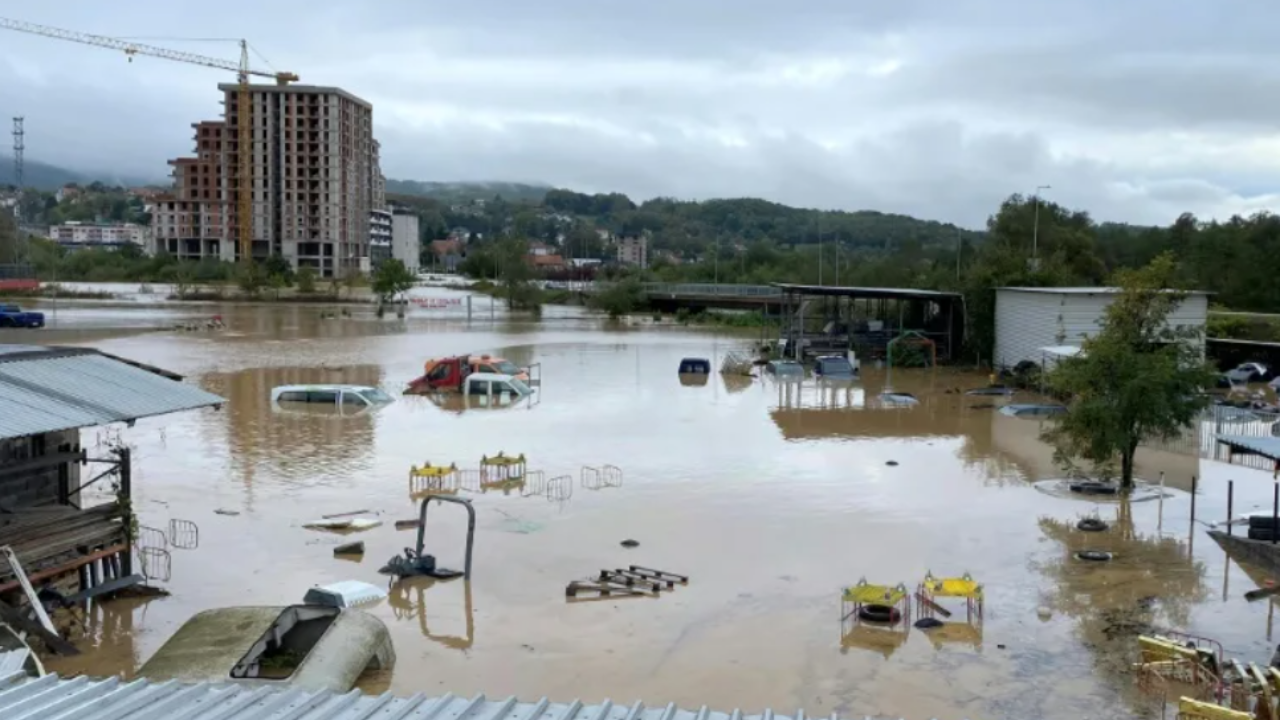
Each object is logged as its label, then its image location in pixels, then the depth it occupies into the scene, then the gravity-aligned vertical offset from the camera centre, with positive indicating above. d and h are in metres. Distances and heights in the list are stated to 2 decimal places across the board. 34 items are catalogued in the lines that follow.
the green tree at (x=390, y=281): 103.06 -0.52
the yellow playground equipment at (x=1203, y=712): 11.64 -4.33
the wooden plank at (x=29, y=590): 14.25 -3.98
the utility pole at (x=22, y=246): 123.30 +2.61
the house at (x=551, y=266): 166.10 +1.84
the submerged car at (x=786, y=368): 48.22 -3.70
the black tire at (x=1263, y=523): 18.89 -3.85
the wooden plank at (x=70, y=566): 14.51 -4.01
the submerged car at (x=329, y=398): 37.22 -4.04
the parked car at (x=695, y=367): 49.03 -3.73
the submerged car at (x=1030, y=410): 35.97 -3.99
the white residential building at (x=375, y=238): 190.38 +6.20
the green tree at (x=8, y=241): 115.75 +2.89
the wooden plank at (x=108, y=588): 15.60 -4.44
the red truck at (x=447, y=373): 41.25 -3.52
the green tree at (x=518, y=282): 104.56 -0.44
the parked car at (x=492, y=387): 40.19 -3.87
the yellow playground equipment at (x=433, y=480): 24.19 -4.46
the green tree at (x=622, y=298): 97.25 -1.67
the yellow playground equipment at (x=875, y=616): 15.27 -4.63
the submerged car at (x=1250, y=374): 44.81 -3.36
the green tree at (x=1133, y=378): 23.08 -1.88
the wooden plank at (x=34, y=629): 13.98 -4.45
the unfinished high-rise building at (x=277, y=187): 150.25 +11.35
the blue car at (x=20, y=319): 71.06 -3.06
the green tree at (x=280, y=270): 116.12 +0.36
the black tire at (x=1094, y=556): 19.19 -4.52
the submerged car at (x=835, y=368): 48.41 -3.65
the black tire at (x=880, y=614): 15.85 -4.58
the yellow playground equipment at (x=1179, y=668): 13.20 -4.49
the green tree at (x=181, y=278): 112.82 -0.62
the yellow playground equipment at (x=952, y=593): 16.09 -4.33
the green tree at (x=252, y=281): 111.81 -0.78
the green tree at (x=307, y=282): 112.69 -0.80
